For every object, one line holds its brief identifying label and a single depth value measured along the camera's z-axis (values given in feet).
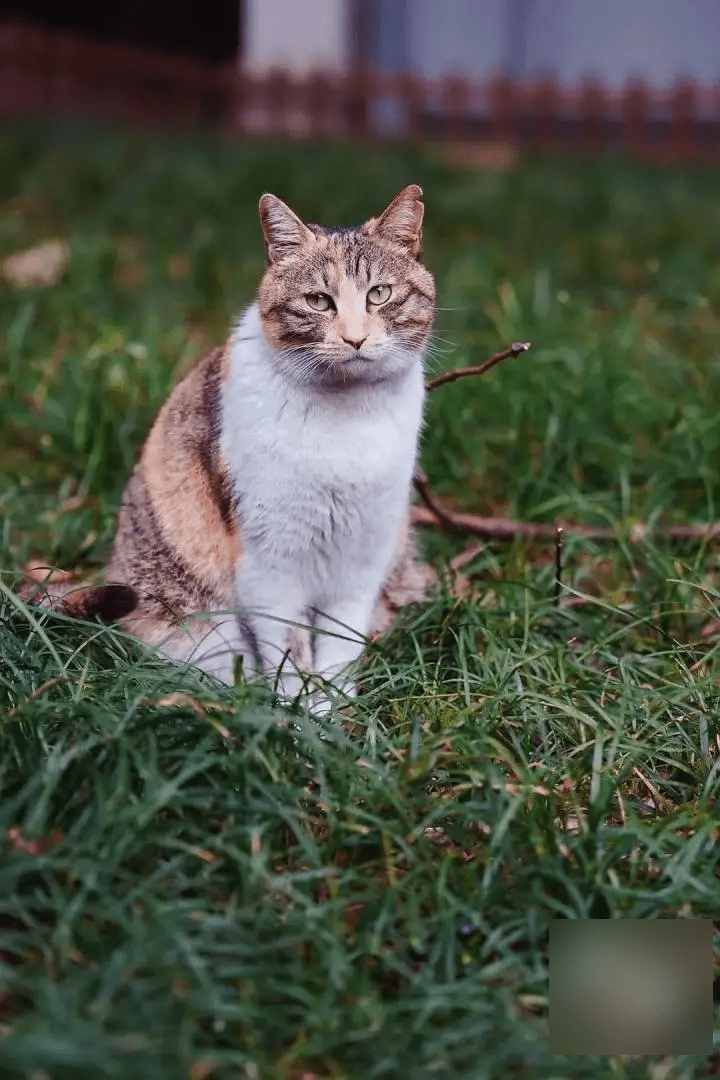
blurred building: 30.55
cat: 8.70
